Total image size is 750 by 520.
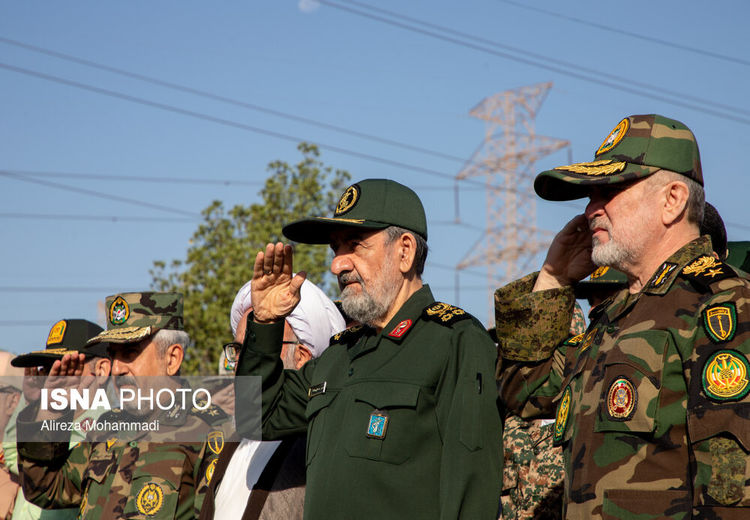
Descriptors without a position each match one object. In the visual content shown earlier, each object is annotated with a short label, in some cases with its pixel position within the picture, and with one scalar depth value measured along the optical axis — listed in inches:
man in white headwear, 172.1
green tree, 834.2
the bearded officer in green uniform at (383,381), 135.8
